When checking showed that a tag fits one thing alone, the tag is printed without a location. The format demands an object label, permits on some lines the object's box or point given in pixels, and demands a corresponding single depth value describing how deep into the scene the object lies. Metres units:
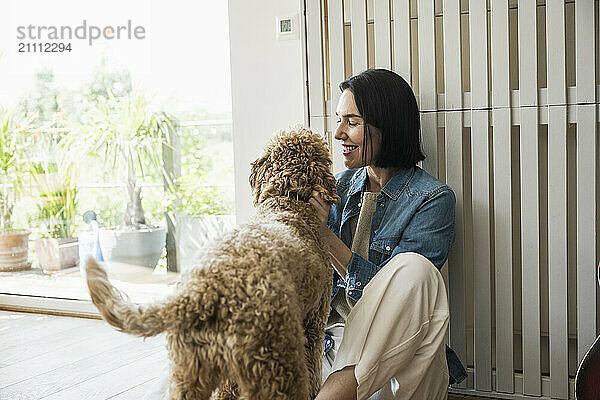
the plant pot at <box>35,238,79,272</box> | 3.98
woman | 1.92
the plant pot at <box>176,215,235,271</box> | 3.60
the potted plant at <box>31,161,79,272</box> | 3.97
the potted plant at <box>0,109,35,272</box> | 4.07
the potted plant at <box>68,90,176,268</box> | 3.74
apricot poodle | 1.40
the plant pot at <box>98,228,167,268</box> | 3.76
